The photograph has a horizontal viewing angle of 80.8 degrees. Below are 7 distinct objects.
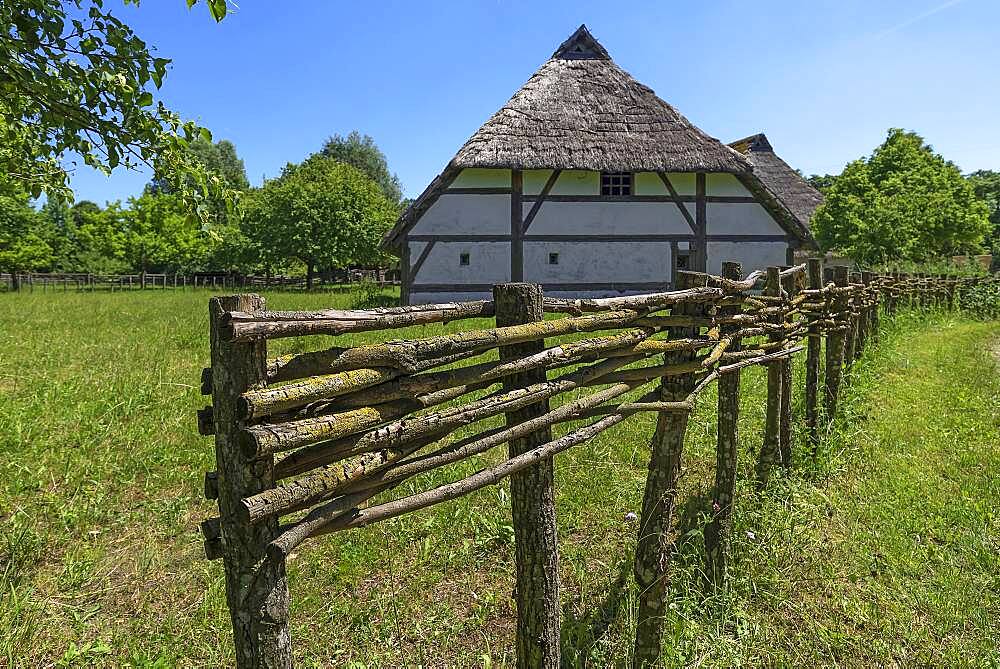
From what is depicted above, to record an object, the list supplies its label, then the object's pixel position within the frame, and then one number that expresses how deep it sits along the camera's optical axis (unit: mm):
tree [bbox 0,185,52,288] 30014
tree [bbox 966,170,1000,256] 44922
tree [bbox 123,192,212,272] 34906
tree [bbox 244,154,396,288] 27516
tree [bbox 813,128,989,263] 20094
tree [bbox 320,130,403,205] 50375
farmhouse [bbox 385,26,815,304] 13445
